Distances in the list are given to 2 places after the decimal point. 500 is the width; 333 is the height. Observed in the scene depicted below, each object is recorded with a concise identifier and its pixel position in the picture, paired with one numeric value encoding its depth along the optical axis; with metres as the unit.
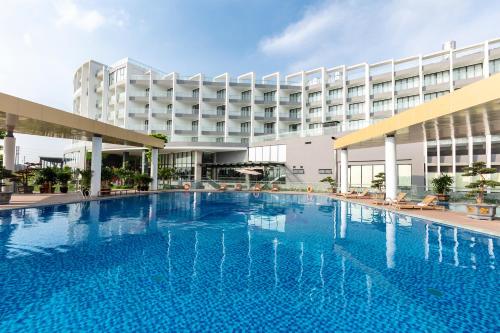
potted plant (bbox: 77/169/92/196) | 21.47
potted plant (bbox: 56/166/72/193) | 23.70
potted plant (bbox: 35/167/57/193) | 23.48
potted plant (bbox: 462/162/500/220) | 12.58
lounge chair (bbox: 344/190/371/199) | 25.07
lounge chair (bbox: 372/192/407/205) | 17.47
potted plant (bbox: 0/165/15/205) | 15.75
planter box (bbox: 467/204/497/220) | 12.53
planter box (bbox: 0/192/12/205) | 15.73
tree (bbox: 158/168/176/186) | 33.70
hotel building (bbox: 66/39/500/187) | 38.25
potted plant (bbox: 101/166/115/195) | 22.48
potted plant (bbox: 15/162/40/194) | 23.45
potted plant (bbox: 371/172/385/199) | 25.73
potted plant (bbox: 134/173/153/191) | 28.62
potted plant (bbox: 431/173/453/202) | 19.70
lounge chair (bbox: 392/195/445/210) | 16.16
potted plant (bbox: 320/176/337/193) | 30.53
